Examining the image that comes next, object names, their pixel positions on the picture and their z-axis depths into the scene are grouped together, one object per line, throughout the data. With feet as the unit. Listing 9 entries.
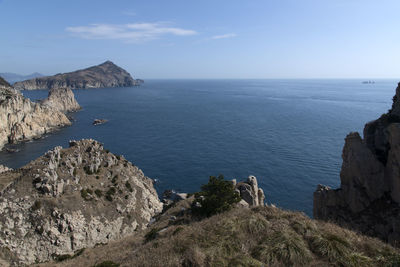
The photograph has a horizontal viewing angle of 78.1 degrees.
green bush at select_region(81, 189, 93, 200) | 158.53
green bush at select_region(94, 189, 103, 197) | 167.32
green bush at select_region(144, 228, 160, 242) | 90.26
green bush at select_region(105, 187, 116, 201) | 169.74
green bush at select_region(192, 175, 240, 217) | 107.92
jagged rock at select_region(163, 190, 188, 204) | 214.48
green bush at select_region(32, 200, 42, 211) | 134.30
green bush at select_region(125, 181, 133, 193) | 186.91
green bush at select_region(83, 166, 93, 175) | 177.67
